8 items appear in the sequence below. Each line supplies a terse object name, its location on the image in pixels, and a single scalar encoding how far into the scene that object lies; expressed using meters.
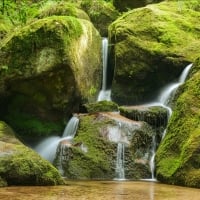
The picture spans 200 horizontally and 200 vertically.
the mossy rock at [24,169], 8.11
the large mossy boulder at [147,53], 14.22
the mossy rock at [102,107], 12.80
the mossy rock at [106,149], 10.52
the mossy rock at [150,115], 11.87
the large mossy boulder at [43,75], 12.34
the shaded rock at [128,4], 19.52
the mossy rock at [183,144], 8.91
